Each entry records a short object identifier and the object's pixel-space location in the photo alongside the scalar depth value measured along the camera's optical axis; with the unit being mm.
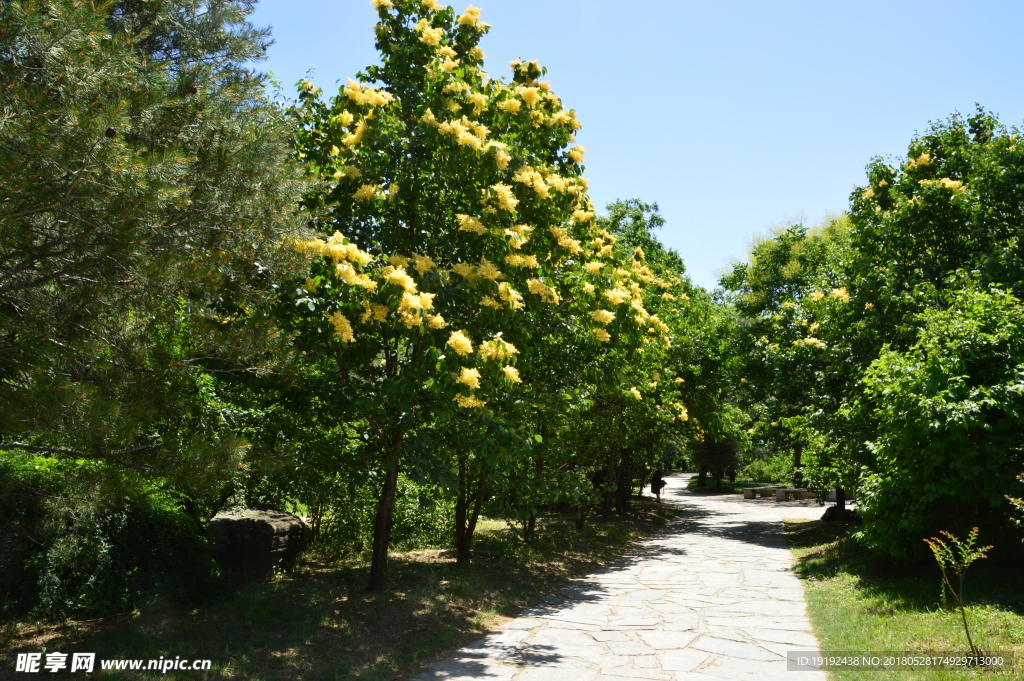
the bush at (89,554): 6281
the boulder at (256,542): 8508
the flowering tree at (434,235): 6633
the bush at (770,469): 38312
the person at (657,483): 29297
